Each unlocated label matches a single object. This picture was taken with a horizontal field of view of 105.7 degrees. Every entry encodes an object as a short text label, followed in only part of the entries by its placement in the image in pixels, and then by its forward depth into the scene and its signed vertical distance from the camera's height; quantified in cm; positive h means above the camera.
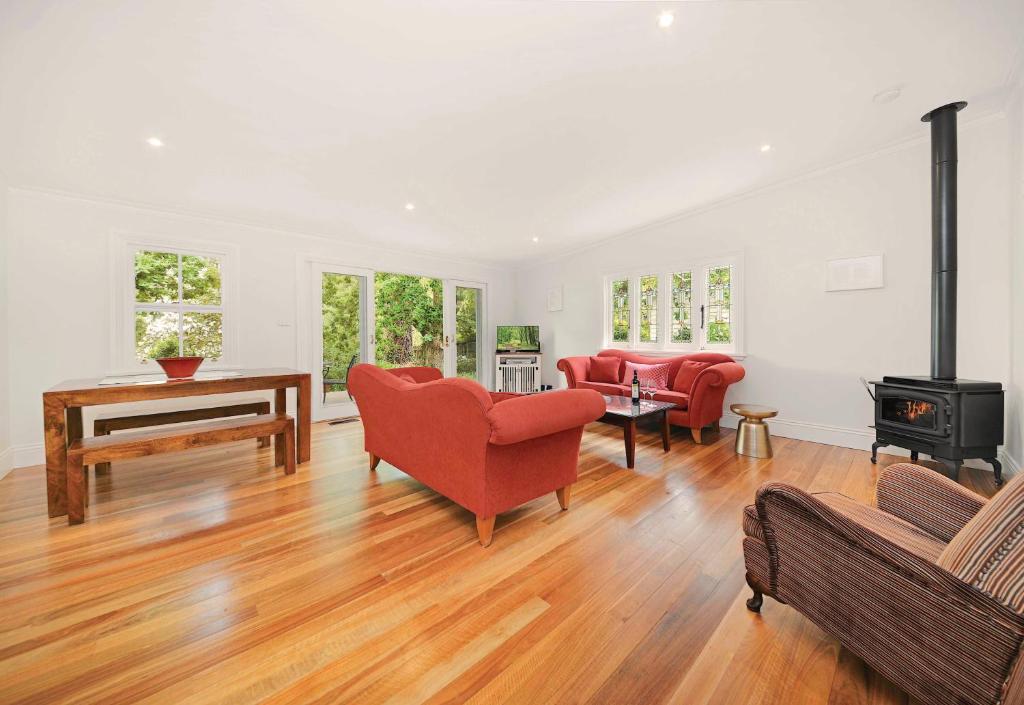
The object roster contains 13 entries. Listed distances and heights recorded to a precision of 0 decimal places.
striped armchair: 87 -63
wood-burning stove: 257 -34
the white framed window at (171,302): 362 +47
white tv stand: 614 -36
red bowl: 258 -12
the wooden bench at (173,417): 280 -53
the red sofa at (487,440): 181 -49
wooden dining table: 213 -27
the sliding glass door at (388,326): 495 +33
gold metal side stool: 325 -74
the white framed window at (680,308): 438 +49
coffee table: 306 -55
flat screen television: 620 +13
